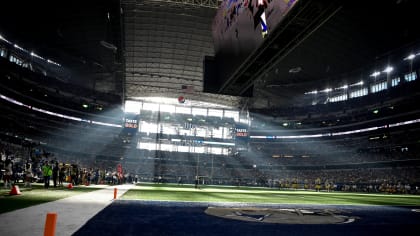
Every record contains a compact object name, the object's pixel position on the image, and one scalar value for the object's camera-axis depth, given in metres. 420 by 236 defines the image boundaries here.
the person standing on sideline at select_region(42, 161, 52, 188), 17.20
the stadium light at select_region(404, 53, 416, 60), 37.98
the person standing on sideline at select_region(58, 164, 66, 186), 20.54
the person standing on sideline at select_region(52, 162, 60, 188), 18.53
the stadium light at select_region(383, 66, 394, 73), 41.67
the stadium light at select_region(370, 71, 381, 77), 44.47
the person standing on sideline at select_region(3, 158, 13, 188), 13.91
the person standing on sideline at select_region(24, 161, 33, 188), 16.23
